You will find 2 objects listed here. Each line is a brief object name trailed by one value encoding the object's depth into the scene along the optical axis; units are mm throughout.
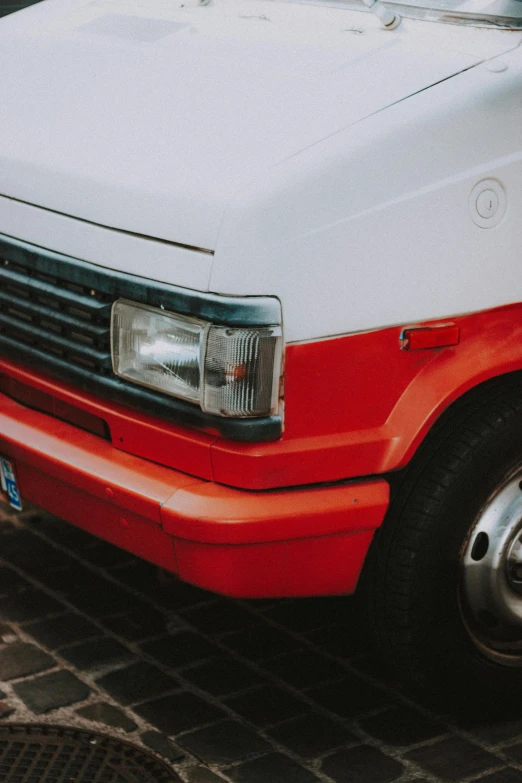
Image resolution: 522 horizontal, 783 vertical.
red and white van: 3983
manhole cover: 4407
